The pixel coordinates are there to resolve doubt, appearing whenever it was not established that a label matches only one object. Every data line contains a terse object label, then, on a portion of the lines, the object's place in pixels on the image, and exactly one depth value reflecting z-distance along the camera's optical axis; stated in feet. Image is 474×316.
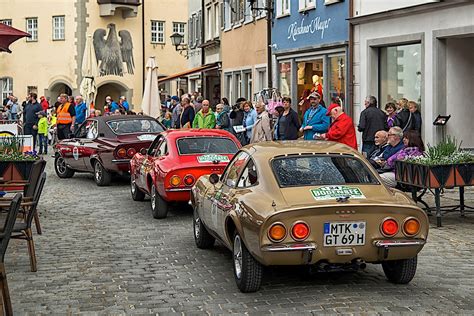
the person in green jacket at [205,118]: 72.38
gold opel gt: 24.97
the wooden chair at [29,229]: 29.68
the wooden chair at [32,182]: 33.02
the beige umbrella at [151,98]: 91.97
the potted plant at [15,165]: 41.81
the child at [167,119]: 102.47
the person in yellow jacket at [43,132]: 99.62
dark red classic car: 59.88
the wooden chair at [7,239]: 23.07
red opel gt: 42.60
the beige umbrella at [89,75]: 106.93
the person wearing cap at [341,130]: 51.80
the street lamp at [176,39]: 132.05
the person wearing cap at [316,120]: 56.95
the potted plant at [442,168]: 38.78
